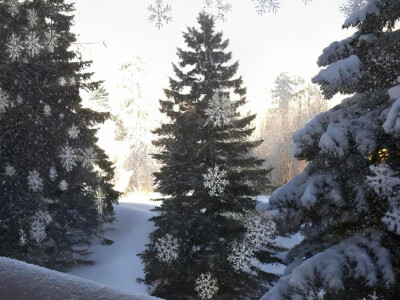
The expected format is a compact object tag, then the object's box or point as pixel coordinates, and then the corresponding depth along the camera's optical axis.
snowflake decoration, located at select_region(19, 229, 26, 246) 11.86
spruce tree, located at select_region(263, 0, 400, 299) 3.89
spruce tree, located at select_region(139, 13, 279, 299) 11.79
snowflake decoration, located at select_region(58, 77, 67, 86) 13.80
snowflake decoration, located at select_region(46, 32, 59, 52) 13.38
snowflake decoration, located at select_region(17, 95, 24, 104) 12.86
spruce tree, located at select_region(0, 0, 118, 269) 12.43
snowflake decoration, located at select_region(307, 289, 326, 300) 3.74
